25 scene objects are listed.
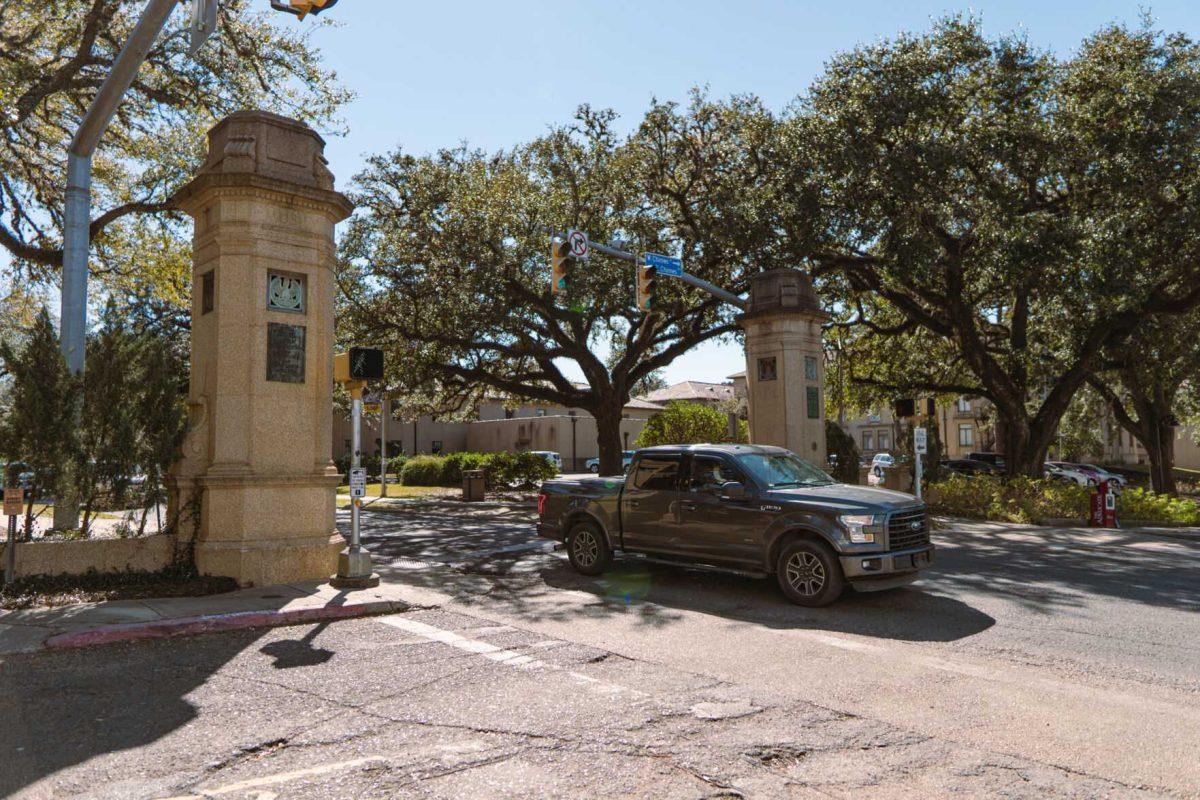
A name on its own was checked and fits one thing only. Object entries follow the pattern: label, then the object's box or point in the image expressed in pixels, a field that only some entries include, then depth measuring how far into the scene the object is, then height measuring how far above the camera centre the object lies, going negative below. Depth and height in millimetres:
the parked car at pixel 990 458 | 40562 -767
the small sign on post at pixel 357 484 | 9297 -410
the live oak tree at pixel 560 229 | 21594 +5830
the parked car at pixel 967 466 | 38188 -1093
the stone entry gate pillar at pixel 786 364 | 17109 +1758
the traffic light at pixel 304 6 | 6238 +3469
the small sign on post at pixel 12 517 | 8141 -673
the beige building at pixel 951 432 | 64856 +1039
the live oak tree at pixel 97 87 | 15609 +7546
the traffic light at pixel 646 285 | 16781 +3380
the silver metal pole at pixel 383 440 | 29997 +353
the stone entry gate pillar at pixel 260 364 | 9461 +1050
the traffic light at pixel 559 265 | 15547 +3527
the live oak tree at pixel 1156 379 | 23422 +2184
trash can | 26984 -1385
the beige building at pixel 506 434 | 57281 +977
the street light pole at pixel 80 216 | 9070 +3259
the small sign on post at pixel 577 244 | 15734 +3999
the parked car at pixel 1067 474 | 36031 -1434
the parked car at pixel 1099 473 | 37719 -1510
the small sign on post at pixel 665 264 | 17062 +3923
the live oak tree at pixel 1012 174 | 18672 +6620
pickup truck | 8297 -869
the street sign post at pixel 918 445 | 15844 -21
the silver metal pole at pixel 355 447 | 9398 +21
